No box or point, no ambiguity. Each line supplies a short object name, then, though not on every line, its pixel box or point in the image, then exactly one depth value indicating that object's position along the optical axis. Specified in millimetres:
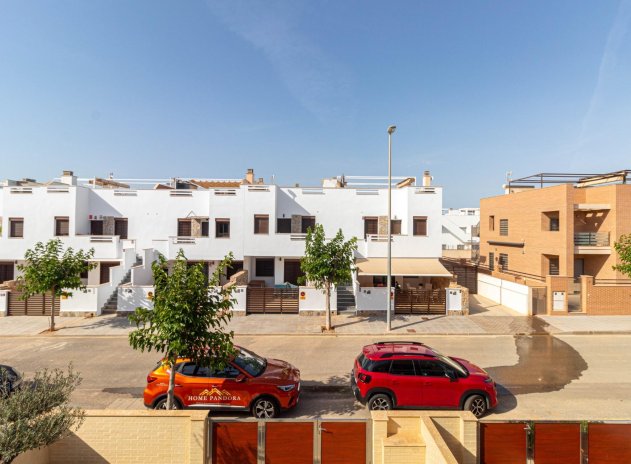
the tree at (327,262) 19188
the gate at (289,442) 8133
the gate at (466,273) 30609
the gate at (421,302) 22625
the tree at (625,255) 19453
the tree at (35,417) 6294
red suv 10453
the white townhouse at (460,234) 46684
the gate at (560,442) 7961
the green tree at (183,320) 9133
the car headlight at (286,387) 10273
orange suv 10133
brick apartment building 22719
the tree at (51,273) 18438
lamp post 19312
